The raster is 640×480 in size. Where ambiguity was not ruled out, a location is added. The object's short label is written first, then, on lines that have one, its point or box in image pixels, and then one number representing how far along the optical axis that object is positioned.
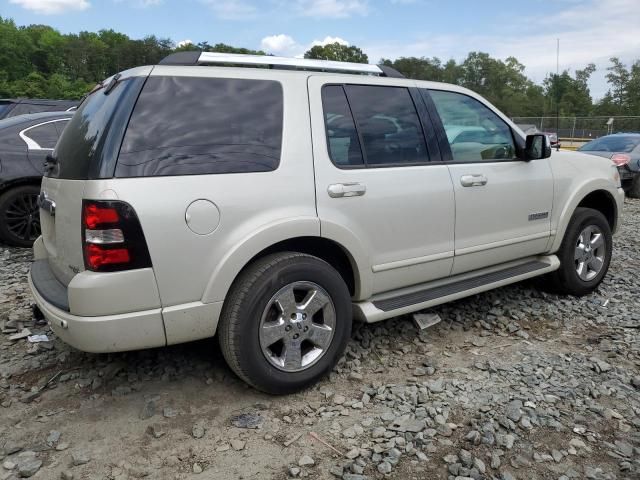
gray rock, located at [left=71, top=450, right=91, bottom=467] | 2.50
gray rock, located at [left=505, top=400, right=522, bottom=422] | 2.85
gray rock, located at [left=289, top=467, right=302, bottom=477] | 2.43
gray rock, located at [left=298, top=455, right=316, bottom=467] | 2.51
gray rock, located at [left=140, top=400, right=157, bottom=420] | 2.88
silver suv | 2.55
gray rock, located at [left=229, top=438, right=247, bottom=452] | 2.62
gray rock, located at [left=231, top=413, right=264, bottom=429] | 2.81
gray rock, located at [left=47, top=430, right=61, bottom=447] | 2.64
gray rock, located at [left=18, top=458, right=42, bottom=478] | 2.42
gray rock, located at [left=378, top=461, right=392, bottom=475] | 2.46
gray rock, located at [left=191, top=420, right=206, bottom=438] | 2.70
